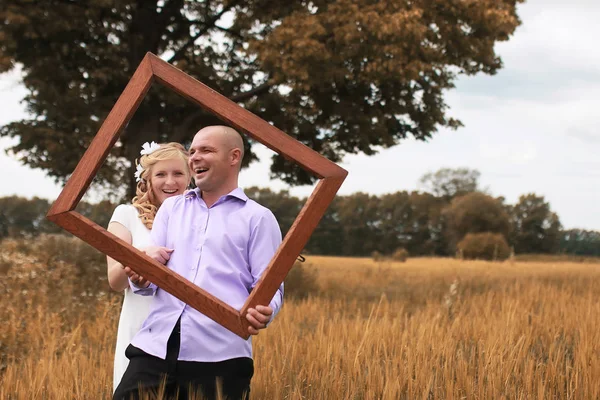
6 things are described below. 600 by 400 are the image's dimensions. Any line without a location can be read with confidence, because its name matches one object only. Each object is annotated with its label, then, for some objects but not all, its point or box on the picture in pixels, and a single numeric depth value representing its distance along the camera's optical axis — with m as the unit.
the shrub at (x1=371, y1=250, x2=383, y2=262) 31.66
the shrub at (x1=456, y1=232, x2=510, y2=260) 39.53
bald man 2.54
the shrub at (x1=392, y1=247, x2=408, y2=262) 34.71
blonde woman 2.94
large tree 11.28
